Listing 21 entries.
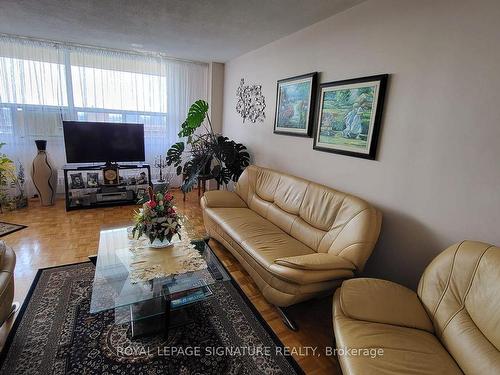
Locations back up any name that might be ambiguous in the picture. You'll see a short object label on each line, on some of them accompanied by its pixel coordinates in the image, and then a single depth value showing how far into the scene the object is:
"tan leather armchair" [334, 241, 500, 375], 1.13
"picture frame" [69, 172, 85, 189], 3.85
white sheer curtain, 3.68
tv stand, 3.85
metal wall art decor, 3.60
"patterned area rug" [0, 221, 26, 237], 2.93
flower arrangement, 1.86
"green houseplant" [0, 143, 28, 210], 3.44
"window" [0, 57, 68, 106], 3.61
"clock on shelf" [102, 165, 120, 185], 4.00
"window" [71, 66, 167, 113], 4.00
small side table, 3.86
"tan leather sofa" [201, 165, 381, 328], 1.71
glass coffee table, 1.58
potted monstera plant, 3.71
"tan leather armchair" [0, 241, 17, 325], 1.46
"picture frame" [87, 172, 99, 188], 3.94
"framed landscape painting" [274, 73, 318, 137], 2.71
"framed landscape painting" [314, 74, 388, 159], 2.06
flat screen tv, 3.78
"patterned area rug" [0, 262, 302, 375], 1.45
